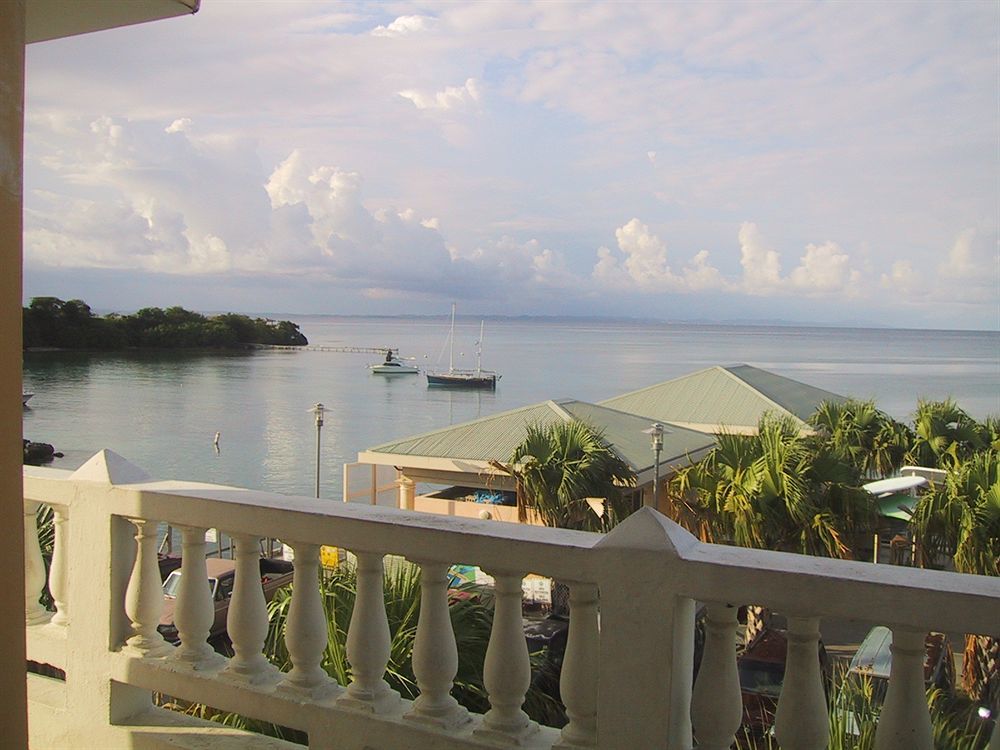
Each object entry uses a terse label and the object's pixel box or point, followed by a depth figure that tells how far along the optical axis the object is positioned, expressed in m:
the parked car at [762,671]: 5.29
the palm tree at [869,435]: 20.45
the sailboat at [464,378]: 99.81
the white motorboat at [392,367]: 115.31
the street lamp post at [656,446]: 17.17
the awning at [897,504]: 15.87
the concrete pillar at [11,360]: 1.54
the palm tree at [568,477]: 15.52
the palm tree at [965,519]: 9.80
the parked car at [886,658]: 6.45
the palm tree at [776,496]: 11.91
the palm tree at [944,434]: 20.17
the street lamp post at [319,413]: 25.88
